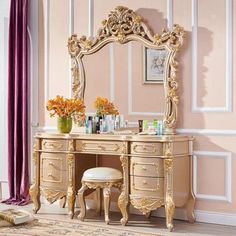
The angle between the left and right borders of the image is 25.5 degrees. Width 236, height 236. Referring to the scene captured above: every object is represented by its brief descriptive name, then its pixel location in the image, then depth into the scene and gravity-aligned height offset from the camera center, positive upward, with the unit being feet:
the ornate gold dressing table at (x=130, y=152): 15.16 -1.22
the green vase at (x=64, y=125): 17.21 -0.43
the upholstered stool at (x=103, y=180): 15.76 -2.07
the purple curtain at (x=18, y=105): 19.51 +0.26
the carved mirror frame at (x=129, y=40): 16.53 +2.33
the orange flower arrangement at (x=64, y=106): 17.11 +0.20
